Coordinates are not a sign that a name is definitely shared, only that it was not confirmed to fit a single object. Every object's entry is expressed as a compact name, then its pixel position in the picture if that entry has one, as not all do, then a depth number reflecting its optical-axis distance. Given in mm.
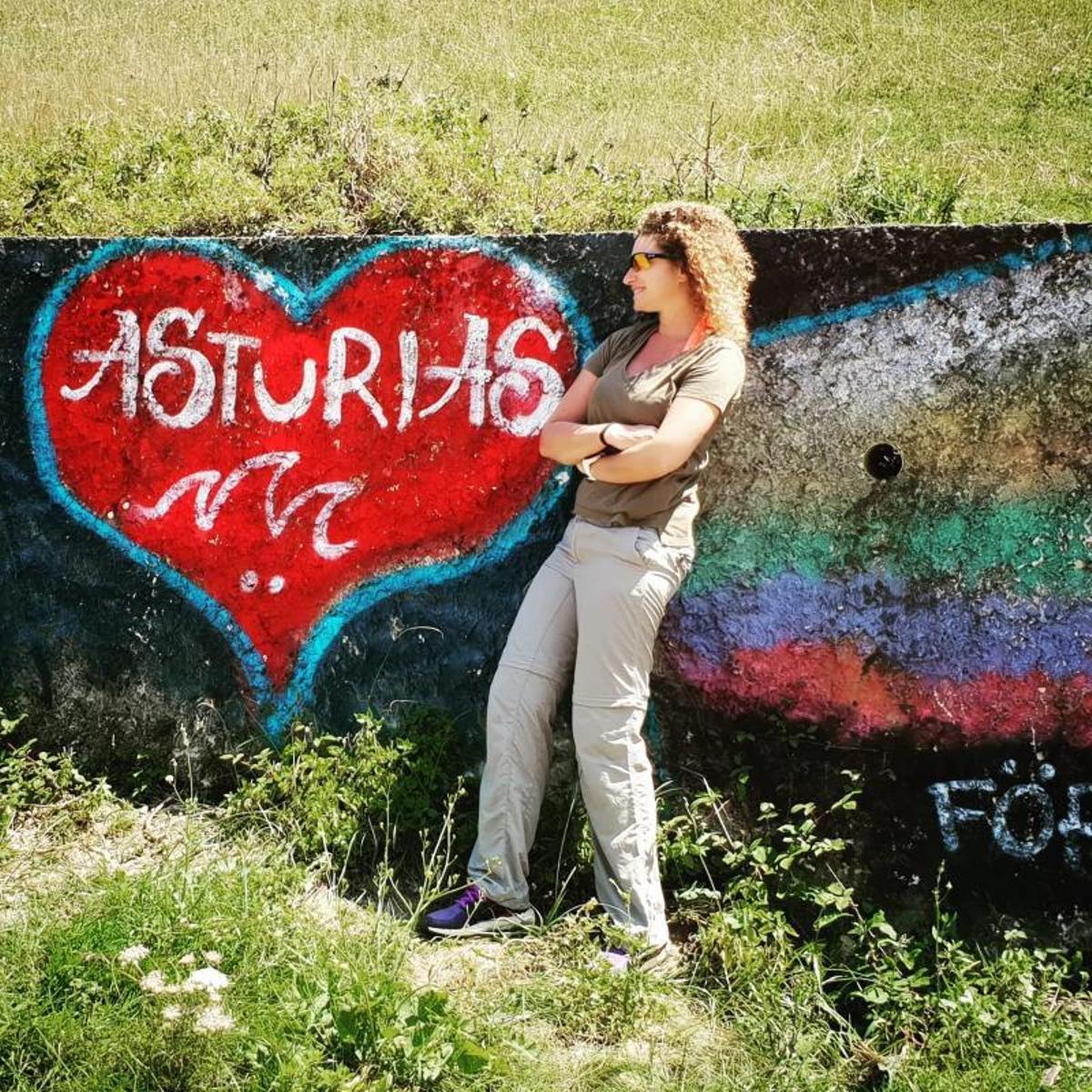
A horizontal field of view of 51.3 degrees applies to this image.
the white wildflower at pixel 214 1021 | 2555
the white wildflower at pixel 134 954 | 2809
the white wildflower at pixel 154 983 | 2691
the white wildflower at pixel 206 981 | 2623
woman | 3283
